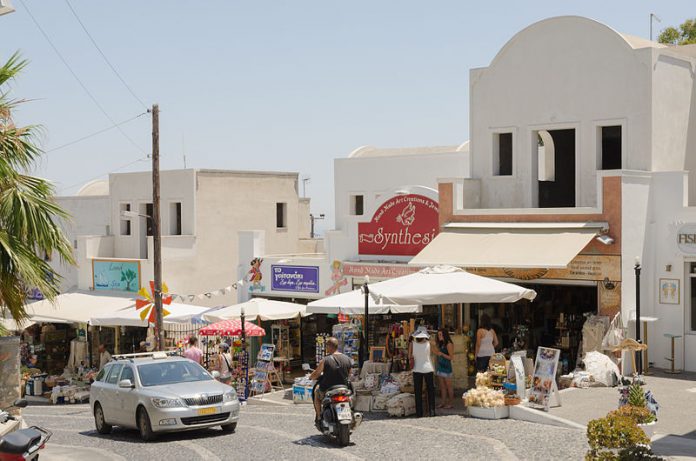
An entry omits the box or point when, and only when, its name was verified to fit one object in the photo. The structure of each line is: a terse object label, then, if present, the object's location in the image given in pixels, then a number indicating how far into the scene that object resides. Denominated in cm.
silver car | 1644
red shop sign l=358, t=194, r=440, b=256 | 2656
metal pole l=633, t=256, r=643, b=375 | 1961
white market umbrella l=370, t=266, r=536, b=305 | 1872
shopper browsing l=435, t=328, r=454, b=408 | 1881
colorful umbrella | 2519
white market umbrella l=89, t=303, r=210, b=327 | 2881
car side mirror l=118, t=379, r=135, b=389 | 1723
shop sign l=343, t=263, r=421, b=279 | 2675
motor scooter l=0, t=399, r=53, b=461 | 1095
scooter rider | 1512
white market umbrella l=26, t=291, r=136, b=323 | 3186
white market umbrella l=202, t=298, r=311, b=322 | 2580
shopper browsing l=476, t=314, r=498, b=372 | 1983
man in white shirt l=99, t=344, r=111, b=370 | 3119
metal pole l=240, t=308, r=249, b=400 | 2406
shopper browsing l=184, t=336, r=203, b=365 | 2319
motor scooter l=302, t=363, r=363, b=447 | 1478
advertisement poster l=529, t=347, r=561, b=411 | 1705
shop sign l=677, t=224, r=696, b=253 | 2181
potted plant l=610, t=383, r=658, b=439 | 1463
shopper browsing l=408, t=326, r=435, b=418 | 1748
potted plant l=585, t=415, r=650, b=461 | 1145
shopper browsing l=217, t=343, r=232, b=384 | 2342
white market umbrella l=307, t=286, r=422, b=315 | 2161
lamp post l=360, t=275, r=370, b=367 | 1970
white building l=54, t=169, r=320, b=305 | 3700
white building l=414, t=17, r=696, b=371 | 2209
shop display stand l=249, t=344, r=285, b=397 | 2447
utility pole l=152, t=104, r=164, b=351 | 2839
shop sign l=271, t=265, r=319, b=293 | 2947
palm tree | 1434
